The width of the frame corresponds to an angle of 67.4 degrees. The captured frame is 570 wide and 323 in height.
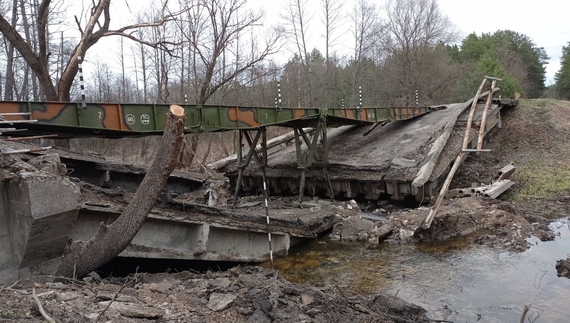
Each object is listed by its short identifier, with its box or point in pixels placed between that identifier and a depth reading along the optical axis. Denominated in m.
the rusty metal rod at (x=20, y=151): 4.73
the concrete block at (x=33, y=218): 4.66
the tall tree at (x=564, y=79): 42.22
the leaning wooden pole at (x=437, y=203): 8.77
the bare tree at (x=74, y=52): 13.81
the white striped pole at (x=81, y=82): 6.63
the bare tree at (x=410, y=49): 32.47
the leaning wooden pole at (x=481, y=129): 10.48
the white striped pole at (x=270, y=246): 8.27
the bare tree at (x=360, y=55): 32.28
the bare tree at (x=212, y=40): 19.23
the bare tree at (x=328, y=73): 31.30
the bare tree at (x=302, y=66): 29.65
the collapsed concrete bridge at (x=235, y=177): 4.97
